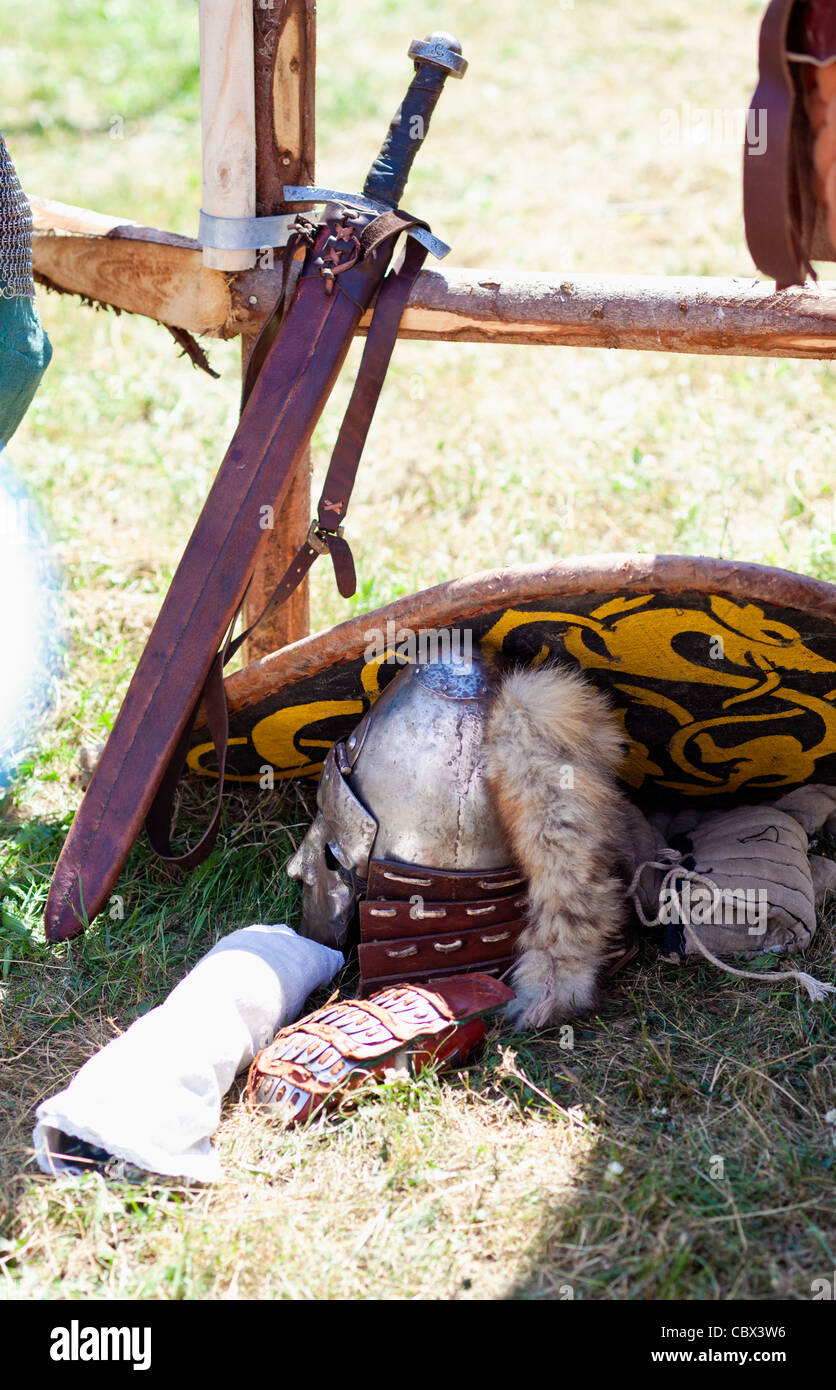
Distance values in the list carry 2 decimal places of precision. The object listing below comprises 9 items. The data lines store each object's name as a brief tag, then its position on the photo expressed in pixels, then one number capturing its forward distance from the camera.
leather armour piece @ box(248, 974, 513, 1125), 2.05
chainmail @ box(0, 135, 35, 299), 2.46
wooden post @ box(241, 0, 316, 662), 2.56
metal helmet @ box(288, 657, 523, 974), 2.29
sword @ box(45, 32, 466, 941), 2.52
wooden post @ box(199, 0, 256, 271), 2.52
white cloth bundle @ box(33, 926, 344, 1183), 1.92
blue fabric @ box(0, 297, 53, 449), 2.52
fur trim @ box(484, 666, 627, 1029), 2.24
